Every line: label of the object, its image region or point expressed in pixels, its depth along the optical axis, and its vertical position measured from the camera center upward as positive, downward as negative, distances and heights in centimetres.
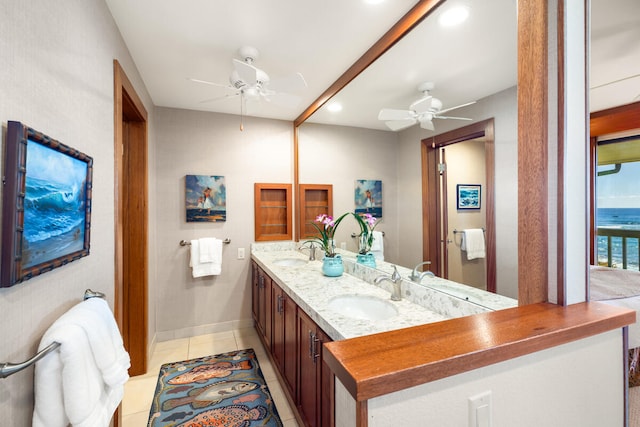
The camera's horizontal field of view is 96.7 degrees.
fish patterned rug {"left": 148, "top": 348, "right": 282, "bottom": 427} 188 -136
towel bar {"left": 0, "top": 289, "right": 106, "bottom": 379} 66 -36
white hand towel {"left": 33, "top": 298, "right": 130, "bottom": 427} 81 -49
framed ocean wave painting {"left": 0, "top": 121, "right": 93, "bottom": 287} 73 +3
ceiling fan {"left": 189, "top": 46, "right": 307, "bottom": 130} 193 +96
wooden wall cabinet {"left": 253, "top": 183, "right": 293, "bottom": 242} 341 +2
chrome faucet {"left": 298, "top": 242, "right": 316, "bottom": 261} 306 -42
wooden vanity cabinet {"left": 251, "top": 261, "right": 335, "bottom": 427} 138 -86
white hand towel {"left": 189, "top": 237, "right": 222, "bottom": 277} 307 -47
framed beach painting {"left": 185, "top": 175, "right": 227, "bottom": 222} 315 +18
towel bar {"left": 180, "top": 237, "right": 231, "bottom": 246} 313 -32
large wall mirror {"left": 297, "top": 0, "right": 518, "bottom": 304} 117 +46
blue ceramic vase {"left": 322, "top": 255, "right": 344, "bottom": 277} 223 -42
